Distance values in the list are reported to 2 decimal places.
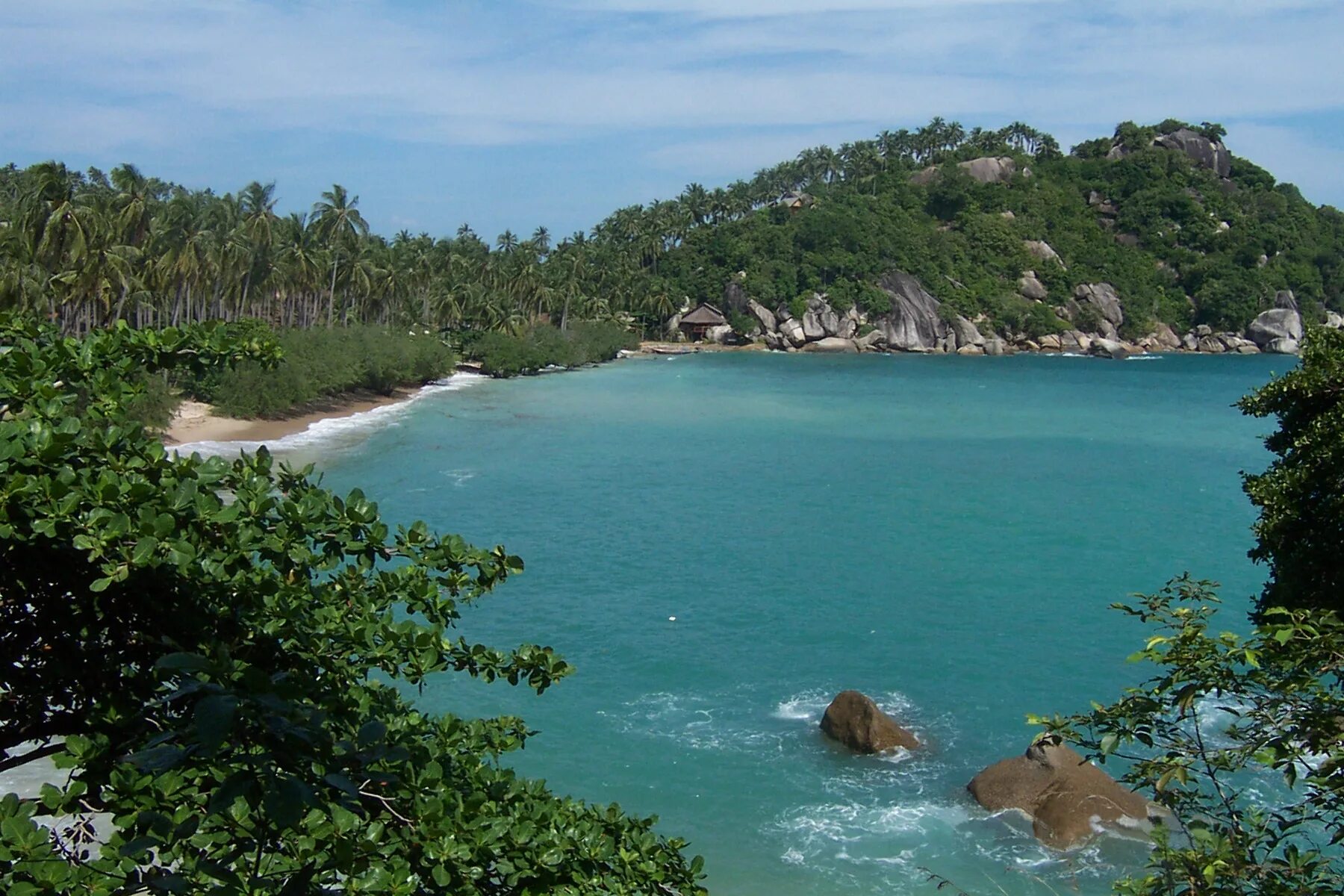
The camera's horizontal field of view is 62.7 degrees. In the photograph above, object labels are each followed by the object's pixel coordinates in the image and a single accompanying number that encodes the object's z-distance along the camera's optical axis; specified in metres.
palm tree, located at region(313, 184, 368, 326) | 61.78
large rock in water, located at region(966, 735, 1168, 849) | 13.91
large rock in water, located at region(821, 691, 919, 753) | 16.33
